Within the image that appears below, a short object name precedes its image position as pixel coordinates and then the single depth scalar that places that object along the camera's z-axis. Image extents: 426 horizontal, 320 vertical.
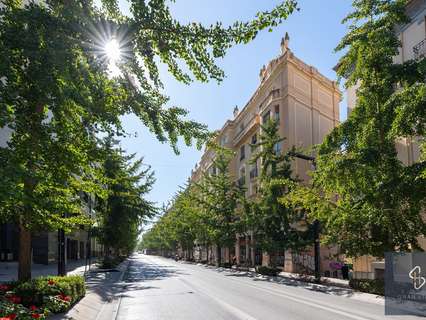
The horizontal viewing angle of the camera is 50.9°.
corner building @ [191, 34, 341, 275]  40.78
